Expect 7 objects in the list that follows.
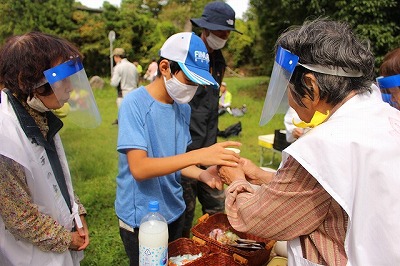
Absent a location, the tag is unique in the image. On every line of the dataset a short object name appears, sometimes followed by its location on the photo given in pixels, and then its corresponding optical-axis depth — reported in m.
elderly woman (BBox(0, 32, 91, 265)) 1.53
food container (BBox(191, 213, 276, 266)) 2.04
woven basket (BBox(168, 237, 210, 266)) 2.13
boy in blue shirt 1.93
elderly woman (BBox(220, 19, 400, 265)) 1.25
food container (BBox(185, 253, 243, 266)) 1.96
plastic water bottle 1.74
